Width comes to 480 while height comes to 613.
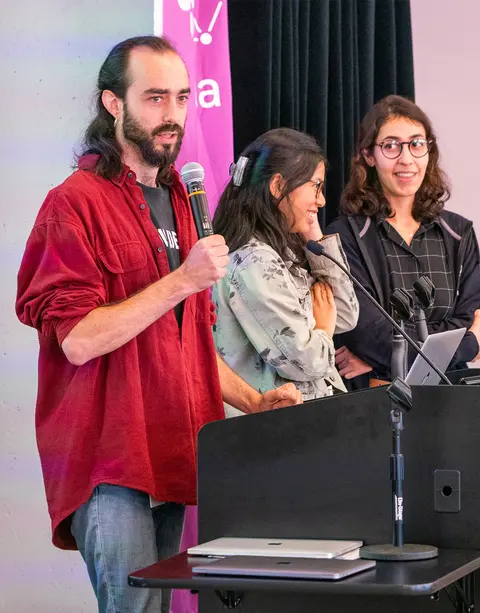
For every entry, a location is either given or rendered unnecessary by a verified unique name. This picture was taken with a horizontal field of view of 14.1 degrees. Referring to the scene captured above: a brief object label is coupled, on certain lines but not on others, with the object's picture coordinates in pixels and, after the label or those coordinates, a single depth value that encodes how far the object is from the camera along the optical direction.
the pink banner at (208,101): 5.51
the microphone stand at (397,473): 3.71
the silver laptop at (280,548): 3.67
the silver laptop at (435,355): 4.52
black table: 3.47
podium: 3.83
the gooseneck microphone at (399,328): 4.35
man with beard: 4.14
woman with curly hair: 5.66
